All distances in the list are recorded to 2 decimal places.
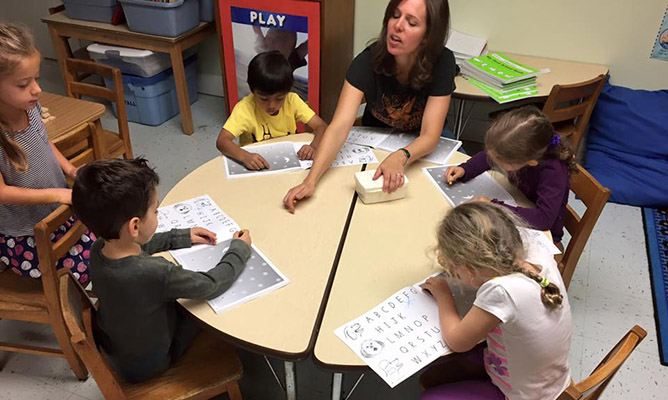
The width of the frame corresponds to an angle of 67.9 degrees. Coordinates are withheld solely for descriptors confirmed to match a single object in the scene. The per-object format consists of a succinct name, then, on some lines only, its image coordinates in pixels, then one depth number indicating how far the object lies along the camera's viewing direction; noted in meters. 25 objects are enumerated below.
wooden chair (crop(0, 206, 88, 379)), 1.31
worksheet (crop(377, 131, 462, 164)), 1.87
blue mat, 2.06
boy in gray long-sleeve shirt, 1.12
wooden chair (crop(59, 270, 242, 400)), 1.08
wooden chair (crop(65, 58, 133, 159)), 2.26
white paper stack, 2.89
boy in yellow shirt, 1.84
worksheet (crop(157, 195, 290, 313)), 1.23
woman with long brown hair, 1.76
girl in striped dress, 1.47
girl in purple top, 1.50
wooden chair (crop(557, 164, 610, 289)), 1.53
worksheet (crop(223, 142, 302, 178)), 1.74
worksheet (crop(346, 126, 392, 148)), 1.97
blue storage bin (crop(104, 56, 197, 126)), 3.36
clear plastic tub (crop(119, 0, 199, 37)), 3.00
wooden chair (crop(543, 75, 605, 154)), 2.33
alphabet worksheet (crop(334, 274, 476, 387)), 1.08
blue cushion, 2.80
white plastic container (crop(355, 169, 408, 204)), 1.56
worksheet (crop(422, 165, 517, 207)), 1.64
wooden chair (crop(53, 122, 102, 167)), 2.02
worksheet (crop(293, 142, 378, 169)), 1.81
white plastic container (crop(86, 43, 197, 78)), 3.20
